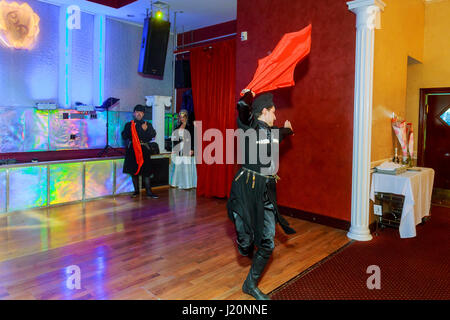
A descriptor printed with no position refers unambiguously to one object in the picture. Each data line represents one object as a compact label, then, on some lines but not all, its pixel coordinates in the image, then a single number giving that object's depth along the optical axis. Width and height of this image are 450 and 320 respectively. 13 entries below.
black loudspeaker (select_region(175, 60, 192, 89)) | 6.94
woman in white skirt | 6.61
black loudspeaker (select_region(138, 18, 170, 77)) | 5.98
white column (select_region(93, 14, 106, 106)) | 6.33
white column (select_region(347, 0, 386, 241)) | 3.92
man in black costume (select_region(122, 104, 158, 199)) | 5.89
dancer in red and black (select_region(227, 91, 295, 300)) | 2.67
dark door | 5.84
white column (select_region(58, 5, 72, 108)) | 5.84
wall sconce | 5.14
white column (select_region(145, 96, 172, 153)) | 6.79
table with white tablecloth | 4.07
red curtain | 5.77
